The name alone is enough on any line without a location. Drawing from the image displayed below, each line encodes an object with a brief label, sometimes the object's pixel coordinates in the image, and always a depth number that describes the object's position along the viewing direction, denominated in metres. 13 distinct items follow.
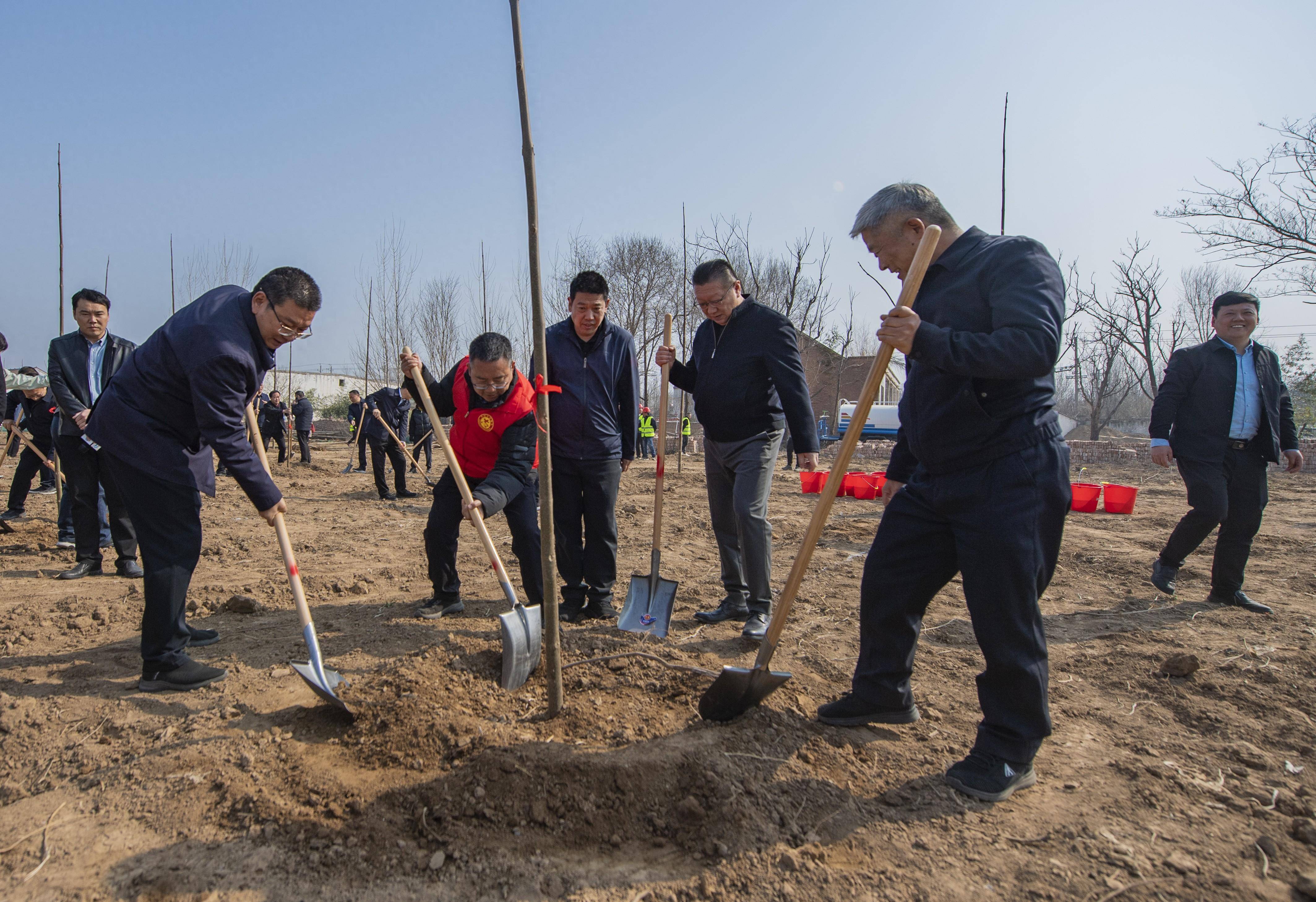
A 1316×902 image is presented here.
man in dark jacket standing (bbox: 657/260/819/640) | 3.51
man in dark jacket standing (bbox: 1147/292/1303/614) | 4.15
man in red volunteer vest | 3.49
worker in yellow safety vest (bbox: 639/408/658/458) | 17.77
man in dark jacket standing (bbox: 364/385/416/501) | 9.38
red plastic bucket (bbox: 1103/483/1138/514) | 7.63
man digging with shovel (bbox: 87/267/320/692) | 2.72
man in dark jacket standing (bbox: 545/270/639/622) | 3.70
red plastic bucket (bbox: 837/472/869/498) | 8.70
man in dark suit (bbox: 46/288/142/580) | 4.60
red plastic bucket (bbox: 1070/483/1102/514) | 7.52
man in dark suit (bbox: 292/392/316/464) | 14.72
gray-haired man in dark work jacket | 2.00
